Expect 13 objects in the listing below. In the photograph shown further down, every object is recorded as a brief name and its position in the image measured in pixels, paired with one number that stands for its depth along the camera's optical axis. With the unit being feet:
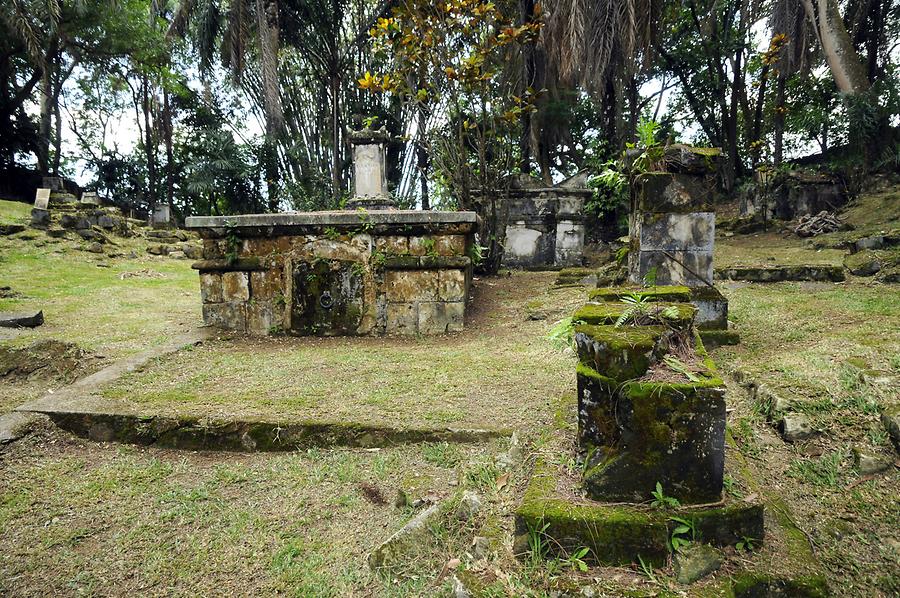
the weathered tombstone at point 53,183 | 51.06
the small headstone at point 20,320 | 17.21
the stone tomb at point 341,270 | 16.69
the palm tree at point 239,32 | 41.09
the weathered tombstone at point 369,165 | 23.80
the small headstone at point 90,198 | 49.49
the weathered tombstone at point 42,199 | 42.32
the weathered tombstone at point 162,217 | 53.67
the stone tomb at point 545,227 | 32.19
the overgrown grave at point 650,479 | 4.85
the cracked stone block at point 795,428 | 7.86
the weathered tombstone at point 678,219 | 13.64
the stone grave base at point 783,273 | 19.12
